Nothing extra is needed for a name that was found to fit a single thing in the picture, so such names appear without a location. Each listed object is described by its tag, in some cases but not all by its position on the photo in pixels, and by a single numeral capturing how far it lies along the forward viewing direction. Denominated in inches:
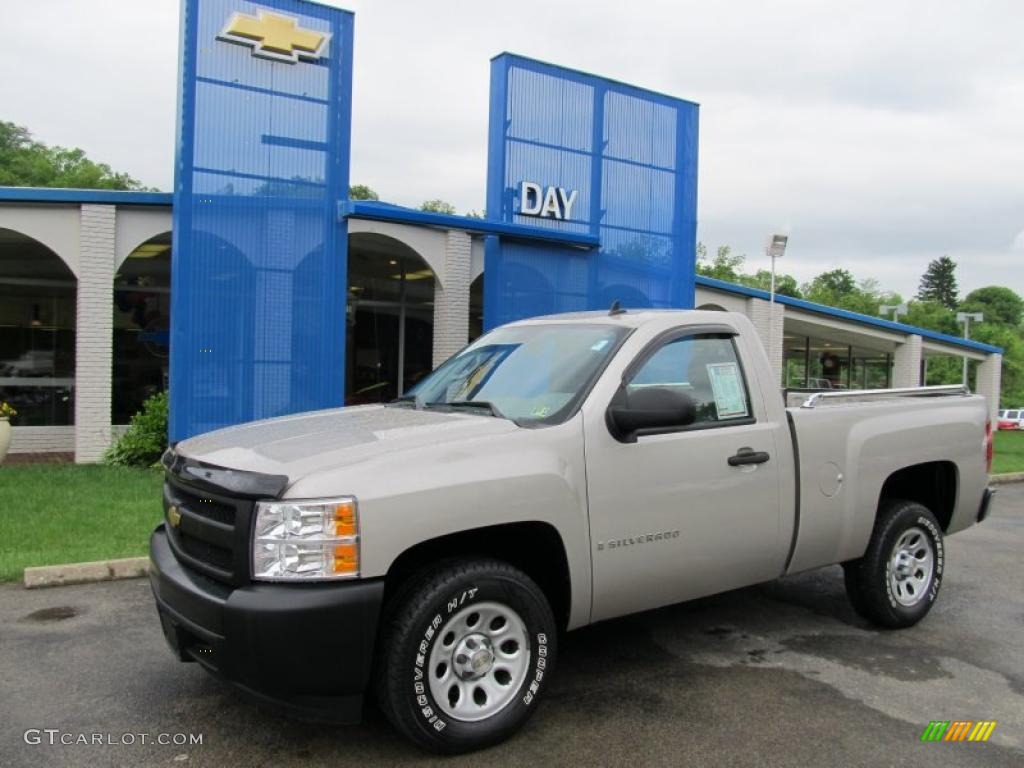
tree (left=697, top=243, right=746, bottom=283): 2596.0
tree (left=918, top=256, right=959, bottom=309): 4318.4
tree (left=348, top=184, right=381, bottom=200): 2107.0
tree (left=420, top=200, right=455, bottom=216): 2399.5
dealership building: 405.7
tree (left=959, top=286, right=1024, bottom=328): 4220.0
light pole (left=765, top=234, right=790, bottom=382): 606.5
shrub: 446.9
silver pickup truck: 121.6
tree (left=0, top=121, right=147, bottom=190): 1931.3
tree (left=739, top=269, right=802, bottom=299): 2864.2
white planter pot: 432.8
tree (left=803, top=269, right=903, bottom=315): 3075.8
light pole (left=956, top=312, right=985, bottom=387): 1410.4
